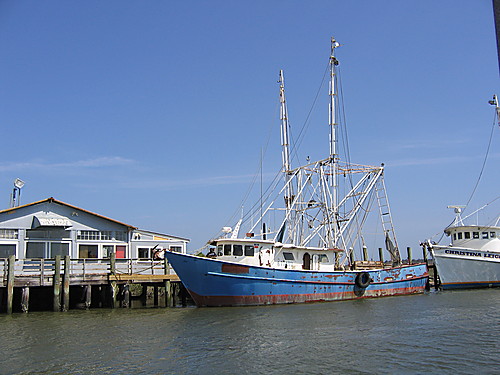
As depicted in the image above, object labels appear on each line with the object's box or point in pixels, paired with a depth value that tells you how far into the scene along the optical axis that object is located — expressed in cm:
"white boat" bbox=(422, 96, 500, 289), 3647
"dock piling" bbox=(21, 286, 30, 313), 2398
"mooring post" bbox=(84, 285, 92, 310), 2570
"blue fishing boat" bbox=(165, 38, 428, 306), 2536
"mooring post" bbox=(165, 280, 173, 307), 2686
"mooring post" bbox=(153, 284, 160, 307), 2875
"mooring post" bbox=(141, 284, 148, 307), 3050
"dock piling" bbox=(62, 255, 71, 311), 2438
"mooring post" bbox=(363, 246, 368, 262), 3769
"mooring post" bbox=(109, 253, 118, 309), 2600
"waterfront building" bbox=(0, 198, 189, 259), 2908
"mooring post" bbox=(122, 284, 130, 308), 2674
